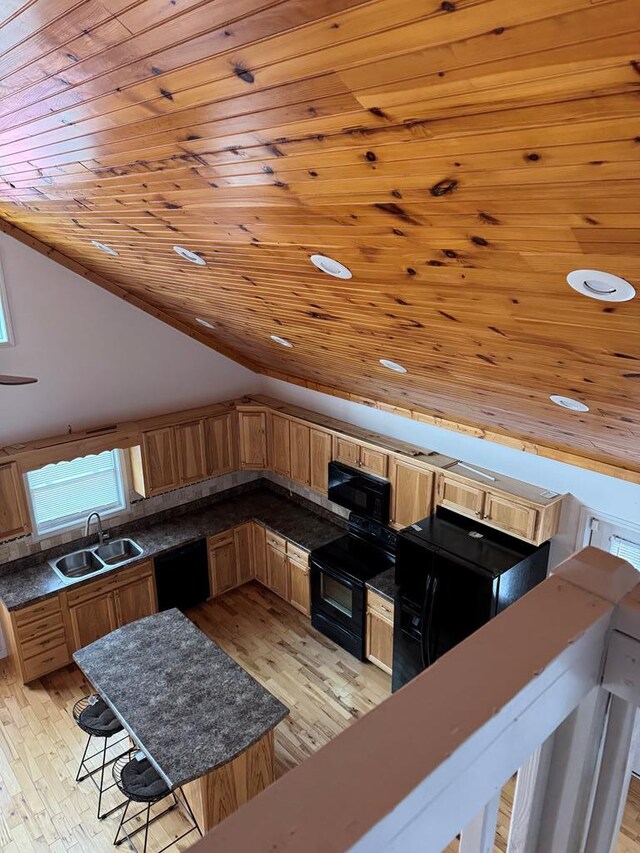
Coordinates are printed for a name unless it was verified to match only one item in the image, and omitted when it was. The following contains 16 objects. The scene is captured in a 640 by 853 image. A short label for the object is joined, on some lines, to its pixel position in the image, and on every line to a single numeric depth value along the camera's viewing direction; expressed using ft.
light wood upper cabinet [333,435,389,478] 16.42
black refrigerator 13.24
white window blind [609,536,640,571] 12.90
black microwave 16.49
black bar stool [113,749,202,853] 11.37
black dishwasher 18.57
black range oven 16.80
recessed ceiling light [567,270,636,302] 4.90
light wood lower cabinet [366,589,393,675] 15.99
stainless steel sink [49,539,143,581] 17.69
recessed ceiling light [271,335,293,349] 14.61
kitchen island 11.05
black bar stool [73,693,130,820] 12.78
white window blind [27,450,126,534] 17.53
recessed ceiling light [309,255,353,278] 7.42
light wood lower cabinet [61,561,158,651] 16.75
